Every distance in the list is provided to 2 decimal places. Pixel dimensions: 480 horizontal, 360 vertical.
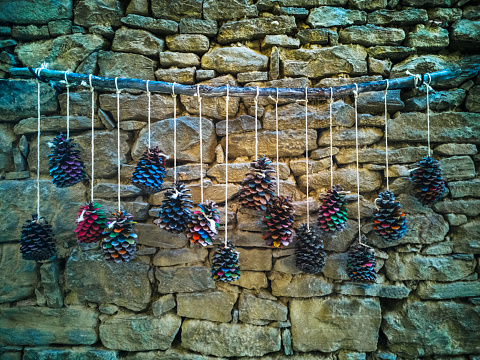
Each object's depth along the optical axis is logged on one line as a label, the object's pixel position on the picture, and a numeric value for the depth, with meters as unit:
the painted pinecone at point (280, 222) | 0.70
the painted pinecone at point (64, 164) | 0.70
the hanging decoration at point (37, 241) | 0.71
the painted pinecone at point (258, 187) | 0.70
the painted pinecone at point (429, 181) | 0.73
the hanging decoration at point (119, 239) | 0.68
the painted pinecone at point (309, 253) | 0.71
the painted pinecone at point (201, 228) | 0.68
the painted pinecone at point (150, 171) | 0.68
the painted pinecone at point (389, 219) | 0.72
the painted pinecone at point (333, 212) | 0.72
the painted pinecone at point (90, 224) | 0.69
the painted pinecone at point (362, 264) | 0.72
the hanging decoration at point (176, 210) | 0.68
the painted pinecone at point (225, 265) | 0.69
